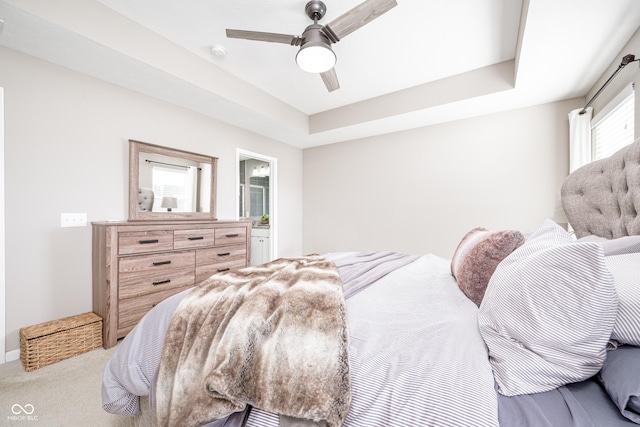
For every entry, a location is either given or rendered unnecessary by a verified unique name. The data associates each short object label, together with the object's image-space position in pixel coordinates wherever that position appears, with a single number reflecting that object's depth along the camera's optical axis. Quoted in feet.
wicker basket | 6.05
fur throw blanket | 2.21
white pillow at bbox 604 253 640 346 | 1.99
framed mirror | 8.69
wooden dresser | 7.06
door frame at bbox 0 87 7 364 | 6.36
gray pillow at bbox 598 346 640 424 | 1.71
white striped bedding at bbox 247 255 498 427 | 1.90
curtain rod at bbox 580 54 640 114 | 5.63
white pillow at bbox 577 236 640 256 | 3.01
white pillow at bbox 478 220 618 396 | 1.96
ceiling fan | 5.61
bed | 1.95
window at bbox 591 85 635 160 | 6.24
